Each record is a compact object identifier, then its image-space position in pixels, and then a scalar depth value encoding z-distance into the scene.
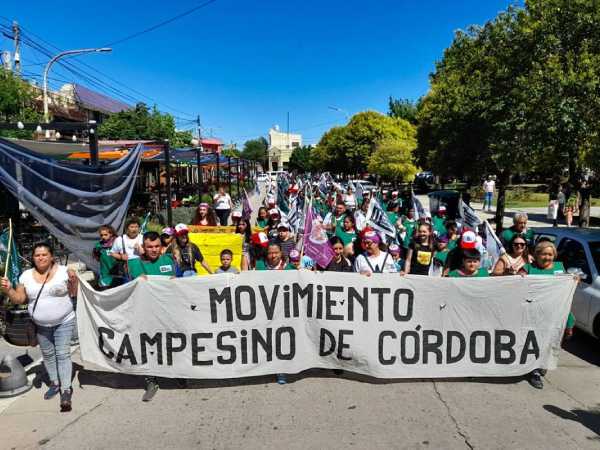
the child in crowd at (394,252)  6.35
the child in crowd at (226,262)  5.73
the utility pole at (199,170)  17.50
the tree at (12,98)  17.64
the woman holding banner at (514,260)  5.74
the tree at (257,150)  130.88
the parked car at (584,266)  5.91
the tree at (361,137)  48.62
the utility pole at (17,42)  24.45
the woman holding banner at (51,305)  4.53
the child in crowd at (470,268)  5.33
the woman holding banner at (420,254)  6.56
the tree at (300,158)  100.99
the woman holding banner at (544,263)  5.44
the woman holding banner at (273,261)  5.68
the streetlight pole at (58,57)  19.38
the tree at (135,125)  29.56
